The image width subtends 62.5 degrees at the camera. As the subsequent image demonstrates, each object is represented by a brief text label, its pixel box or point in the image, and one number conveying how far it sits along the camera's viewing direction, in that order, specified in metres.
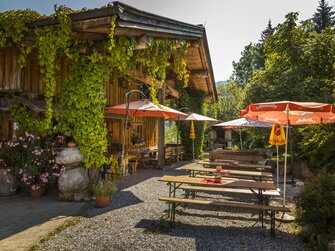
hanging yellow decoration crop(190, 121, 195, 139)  14.34
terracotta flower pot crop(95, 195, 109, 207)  5.86
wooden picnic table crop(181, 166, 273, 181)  6.69
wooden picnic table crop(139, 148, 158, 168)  12.15
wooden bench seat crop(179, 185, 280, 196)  5.12
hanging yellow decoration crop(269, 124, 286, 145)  6.85
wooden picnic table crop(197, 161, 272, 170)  8.20
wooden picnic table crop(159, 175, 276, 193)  5.15
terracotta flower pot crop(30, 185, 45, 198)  6.57
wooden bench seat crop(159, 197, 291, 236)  4.43
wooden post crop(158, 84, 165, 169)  11.86
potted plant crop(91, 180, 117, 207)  5.85
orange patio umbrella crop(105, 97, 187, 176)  8.02
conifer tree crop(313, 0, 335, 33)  32.97
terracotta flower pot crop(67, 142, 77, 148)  6.39
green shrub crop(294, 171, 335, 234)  3.94
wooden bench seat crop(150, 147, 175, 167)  12.53
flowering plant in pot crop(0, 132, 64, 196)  6.48
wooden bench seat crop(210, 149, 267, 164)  10.20
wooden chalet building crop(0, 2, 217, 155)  5.62
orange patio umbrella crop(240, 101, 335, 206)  4.91
